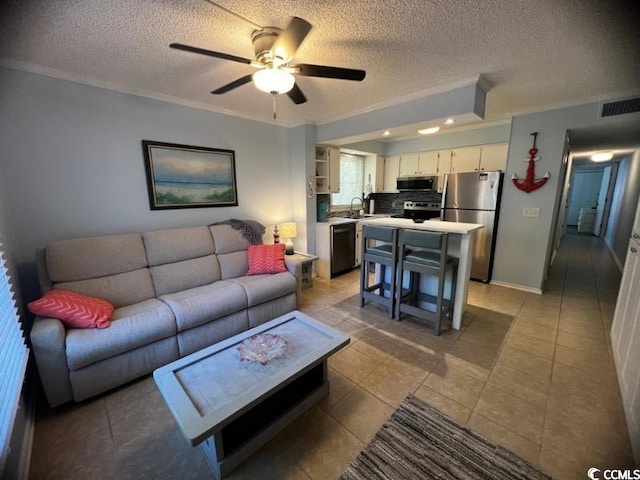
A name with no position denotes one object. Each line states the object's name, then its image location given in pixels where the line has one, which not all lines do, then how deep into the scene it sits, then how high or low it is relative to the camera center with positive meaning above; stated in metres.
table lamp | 3.67 -0.48
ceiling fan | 1.57 +0.83
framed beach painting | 2.71 +0.25
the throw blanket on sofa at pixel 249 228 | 3.15 -0.39
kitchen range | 3.66 -0.16
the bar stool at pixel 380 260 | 2.73 -0.69
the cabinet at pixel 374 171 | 5.14 +0.54
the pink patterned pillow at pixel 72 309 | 1.67 -0.76
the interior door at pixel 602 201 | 6.94 -0.08
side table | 3.42 -1.00
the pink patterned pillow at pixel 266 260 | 2.90 -0.71
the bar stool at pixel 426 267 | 2.40 -0.68
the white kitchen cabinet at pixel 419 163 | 4.56 +0.64
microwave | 4.50 +0.27
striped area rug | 1.27 -1.36
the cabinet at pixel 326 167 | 4.10 +0.50
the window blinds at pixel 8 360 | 1.08 -0.84
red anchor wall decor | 3.21 +0.26
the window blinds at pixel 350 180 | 4.99 +0.36
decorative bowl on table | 1.53 -0.94
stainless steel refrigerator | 3.61 -0.12
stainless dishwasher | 4.01 -0.81
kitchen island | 2.42 -0.49
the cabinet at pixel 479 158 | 3.91 +0.64
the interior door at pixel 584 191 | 8.12 +0.23
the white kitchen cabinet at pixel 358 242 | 4.42 -0.77
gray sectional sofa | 1.64 -0.89
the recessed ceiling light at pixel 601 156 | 4.78 +0.81
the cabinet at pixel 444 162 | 4.39 +0.63
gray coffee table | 1.18 -0.98
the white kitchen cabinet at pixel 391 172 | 5.12 +0.53
